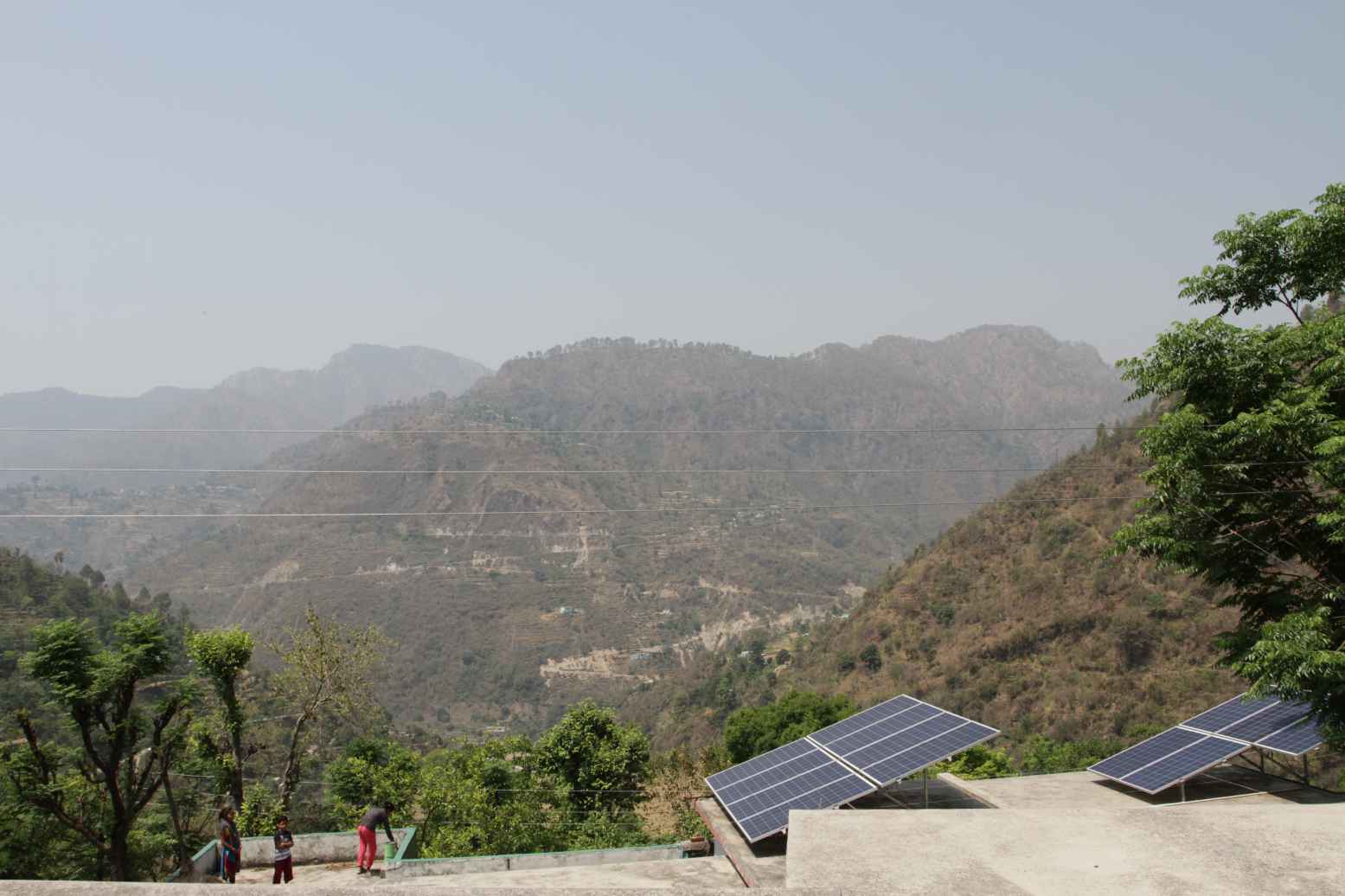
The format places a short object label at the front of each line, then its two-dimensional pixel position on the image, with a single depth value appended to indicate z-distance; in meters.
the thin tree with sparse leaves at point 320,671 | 24.50
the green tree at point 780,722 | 30.78
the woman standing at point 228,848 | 12.50
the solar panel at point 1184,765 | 11.66
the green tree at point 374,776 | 24.81
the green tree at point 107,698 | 15.73
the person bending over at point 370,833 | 13.02
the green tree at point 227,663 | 19.45
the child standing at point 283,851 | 12.35
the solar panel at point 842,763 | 11.40
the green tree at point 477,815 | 19.98
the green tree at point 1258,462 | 12.45
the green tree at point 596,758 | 31.41
